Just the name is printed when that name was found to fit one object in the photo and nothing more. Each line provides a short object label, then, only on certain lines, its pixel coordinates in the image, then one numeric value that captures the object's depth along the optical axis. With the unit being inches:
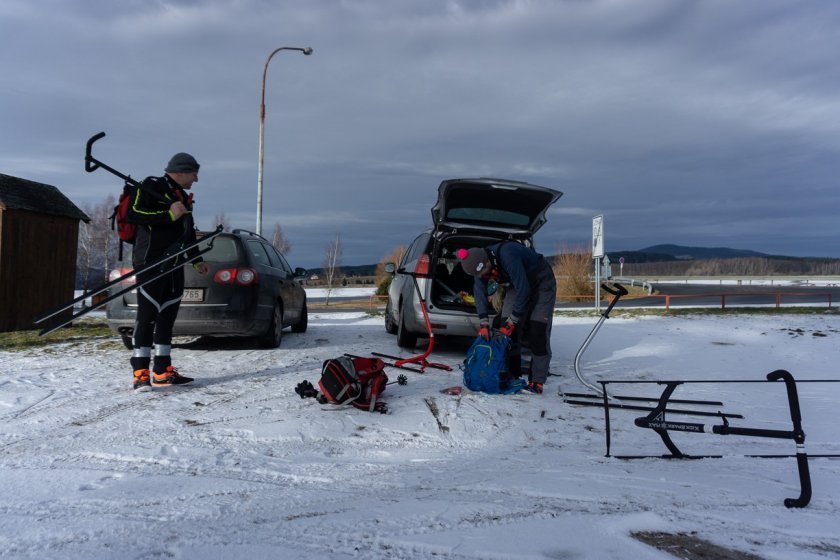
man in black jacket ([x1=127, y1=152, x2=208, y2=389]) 181.8
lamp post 607.3
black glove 174.2
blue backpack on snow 201.0
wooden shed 457.1
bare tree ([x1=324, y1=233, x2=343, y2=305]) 1948.8
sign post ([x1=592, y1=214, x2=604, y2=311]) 649.0
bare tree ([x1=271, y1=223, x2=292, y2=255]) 2122.3
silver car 256.5
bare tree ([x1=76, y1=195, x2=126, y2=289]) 1486.2
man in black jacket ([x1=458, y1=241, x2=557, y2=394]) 209.9
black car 240.2
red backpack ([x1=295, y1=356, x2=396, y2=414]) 169.2
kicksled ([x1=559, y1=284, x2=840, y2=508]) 109.3
